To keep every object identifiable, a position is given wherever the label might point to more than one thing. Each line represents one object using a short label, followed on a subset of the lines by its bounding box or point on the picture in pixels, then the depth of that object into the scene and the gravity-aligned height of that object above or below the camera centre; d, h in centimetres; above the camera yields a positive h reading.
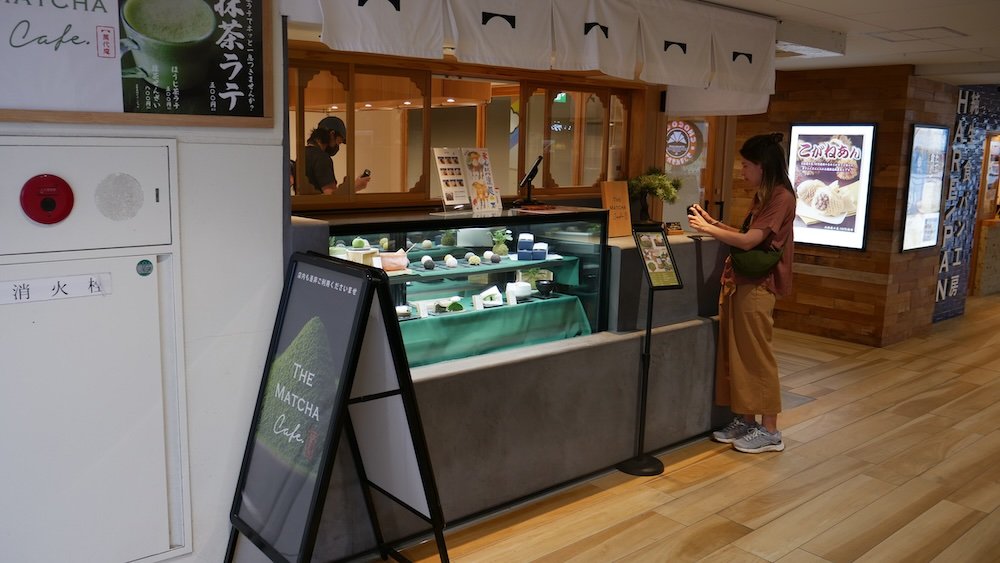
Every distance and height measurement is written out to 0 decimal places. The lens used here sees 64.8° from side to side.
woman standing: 452 -72
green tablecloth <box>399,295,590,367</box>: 374 -80
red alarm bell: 250 -13
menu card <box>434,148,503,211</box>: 400 -4
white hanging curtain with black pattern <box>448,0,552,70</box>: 359 +65
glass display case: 360 -53
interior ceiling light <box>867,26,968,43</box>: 557 +108
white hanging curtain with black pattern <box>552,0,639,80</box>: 401 +72
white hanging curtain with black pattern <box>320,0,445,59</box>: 315 +58
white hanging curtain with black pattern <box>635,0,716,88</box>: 442 +77
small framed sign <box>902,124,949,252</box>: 772 -2
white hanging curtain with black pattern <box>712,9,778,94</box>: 488 +81
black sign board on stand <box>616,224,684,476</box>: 430 -55
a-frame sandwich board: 261 -86
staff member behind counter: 423 +8
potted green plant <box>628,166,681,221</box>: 533 -8
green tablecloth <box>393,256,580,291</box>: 372 -49
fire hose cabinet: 254 -64
